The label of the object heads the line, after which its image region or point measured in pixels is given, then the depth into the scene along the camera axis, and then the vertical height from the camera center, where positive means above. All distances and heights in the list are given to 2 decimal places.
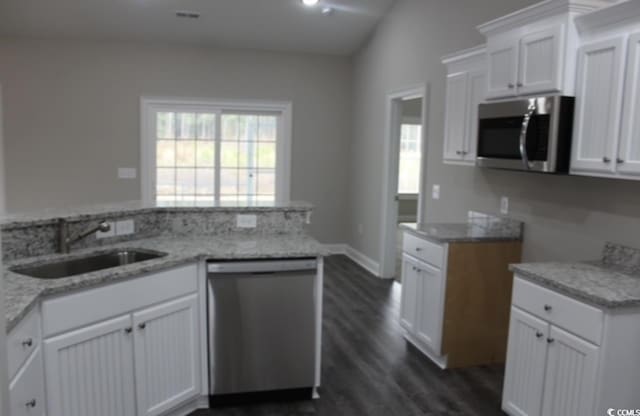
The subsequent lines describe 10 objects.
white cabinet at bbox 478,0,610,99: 2.77 +0.69
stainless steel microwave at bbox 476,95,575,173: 2.81 +0.18
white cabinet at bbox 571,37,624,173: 2.52 +0.32
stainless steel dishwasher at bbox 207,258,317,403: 2.79 -0.97
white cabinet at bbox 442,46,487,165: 3.70 +0.47
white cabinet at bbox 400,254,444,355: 3.49 -1.04
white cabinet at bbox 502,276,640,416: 2.22 -0.91
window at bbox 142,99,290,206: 6.26 +0.04
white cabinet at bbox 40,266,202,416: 2.14 -0.95
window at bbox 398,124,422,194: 9.70 +0.06
